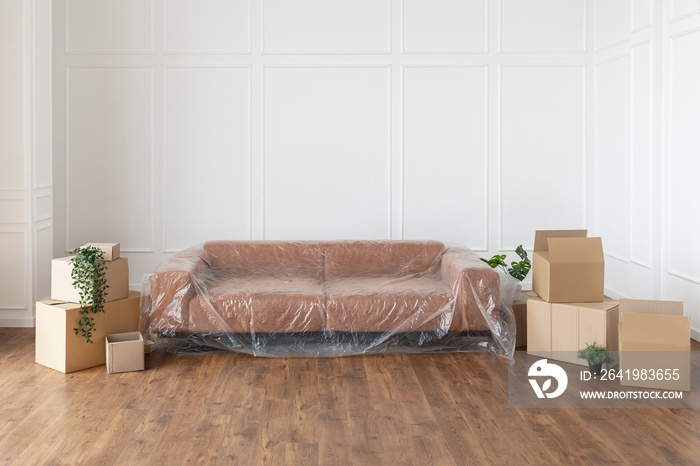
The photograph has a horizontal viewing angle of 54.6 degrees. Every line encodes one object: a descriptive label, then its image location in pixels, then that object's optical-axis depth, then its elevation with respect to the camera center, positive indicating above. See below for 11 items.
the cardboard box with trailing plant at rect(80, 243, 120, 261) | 3.89 -0.18
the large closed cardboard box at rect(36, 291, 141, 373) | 3.69 -0.63
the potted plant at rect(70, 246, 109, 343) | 3.74 -0.37
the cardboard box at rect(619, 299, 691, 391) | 3.31 -0.63
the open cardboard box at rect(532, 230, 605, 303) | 3.83 -0.28
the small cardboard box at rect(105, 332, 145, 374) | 3.67 -0.75
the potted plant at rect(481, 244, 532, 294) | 4.53 -0.31
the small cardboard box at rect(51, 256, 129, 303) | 3.82 -0.35
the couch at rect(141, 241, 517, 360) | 3.93 -0.55
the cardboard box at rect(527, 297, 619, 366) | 3.74 -0.60
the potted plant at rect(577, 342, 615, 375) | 3.61 -0.73
